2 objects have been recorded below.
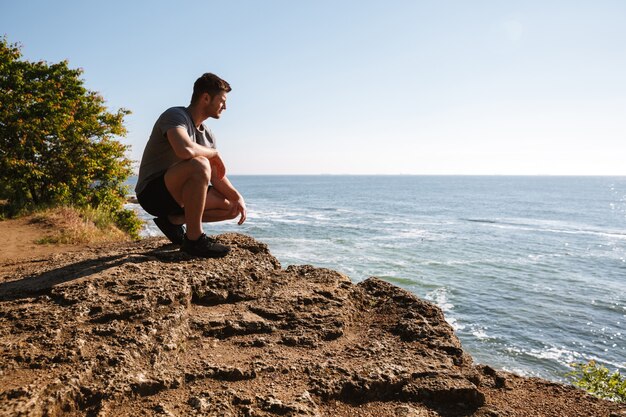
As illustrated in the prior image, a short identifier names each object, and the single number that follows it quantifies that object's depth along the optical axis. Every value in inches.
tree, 496.7
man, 153.3
